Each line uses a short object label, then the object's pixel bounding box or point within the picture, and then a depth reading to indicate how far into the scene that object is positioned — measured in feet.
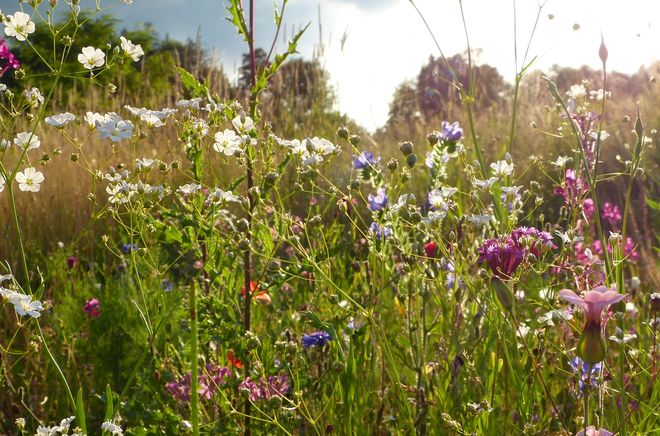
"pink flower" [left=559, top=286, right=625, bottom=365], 1.74
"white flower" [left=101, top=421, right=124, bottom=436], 1.94
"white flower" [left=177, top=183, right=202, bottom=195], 2.42
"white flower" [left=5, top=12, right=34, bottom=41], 2.32
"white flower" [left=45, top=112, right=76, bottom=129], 2.37
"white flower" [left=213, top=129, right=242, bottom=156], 2.47
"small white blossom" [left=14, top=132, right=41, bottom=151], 2.30
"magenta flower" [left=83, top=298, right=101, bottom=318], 3.38
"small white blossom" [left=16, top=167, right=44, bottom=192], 2.38
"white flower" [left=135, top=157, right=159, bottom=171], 2.42
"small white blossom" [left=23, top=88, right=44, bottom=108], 2.39
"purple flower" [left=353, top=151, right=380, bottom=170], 2.81
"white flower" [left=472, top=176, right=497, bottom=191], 2.15
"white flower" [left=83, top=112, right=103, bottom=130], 2.41
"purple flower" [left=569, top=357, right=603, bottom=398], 2.15
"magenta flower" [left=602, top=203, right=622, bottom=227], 3.95
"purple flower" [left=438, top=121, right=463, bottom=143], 2.78
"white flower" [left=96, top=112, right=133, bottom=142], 2.35
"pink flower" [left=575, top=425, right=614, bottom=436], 1.81
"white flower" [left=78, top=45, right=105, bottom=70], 2.38
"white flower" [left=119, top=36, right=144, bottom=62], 2.42
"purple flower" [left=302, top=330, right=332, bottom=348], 2.57
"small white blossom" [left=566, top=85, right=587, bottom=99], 2.72
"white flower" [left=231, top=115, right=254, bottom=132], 2.50
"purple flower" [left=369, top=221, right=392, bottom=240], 2.50
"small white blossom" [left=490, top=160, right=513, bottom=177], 2.36
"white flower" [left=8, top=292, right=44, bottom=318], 2.00
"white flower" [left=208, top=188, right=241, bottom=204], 2.37
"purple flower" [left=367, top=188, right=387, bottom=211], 2.67
